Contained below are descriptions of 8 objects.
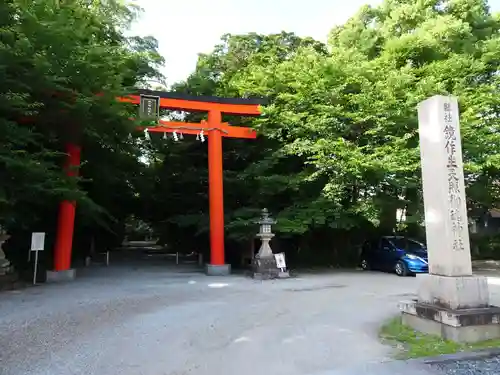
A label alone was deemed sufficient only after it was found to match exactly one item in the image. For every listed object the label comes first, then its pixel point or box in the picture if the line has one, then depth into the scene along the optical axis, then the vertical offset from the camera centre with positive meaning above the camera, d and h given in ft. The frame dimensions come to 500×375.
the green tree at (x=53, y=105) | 30.53 +12.17
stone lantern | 41.32 -1.54
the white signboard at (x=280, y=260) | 42.50 -1.82
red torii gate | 43.04 +13.62
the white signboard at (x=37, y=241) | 36.14 +0.08
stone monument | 16.88 -0.26
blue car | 42.29 -1.34
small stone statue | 36.42 -1.79
